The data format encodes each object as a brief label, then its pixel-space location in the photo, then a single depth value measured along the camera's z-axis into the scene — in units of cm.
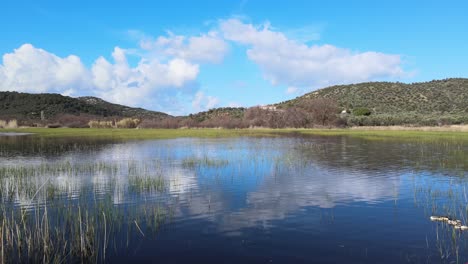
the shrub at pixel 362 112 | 10425
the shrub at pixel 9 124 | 9484
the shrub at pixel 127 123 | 9675
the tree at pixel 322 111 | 9375
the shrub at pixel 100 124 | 9650
